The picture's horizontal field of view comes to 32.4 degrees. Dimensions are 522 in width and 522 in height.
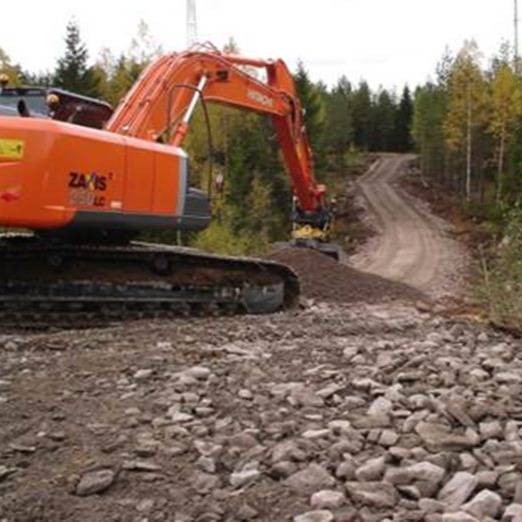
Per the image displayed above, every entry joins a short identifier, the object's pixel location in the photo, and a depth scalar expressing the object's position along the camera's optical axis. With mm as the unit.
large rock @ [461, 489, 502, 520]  3420
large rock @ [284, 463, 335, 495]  3689
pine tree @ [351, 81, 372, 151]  92562
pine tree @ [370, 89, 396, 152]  92938
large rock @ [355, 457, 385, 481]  3768
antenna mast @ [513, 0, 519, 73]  58688
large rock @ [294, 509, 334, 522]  3391
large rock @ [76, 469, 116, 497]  3738
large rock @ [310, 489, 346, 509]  3523
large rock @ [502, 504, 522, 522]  3323
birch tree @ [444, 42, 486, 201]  49688
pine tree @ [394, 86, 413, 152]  92938
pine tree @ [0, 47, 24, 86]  40441
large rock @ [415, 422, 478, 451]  4078
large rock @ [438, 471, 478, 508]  3545
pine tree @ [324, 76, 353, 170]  69838
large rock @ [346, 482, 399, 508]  3521
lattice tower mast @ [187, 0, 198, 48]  48119
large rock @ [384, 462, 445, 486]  3701
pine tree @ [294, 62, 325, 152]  46250
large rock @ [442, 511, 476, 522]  3318
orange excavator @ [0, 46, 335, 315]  8086
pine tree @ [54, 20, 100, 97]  38281
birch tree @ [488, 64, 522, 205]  47812
